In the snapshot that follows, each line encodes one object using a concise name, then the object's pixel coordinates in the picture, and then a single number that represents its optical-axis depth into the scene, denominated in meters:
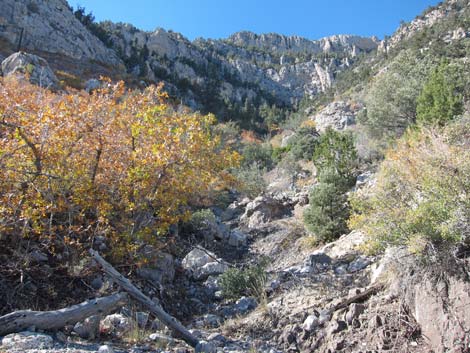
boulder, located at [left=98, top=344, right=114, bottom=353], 3.33
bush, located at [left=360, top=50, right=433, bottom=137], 17.06
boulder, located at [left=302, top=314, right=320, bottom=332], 4.58
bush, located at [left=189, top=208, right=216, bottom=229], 10.80
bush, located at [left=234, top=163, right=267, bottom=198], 17.04
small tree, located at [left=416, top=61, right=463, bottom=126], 12.09
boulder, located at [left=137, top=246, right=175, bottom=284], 6.71
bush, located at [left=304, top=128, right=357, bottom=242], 8.73
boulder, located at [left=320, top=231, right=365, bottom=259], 6.91
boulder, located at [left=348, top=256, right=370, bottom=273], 6.20
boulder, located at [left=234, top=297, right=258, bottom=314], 5.89
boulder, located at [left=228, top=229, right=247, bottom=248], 10.91
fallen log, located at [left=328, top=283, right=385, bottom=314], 4.71
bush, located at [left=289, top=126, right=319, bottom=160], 23.23
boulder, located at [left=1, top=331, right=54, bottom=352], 3.12
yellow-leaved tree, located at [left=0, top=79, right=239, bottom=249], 5.28
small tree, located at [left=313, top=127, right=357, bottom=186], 11.05
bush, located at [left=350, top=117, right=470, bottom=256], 3.94
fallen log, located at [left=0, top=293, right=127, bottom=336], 3.52
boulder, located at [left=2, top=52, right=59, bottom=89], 19.91
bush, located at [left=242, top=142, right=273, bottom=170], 25.83
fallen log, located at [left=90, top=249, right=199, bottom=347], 4.29
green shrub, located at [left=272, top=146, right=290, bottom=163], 27.19
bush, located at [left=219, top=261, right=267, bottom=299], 6.40
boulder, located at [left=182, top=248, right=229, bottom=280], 7.83
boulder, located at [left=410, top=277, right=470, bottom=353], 3.47
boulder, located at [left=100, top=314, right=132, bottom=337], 4.36
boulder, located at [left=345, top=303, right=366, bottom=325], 4.41
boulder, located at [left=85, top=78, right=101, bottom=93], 28.23
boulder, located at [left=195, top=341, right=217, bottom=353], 3.97
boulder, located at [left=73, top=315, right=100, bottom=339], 4.02
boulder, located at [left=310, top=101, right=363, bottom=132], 30.83
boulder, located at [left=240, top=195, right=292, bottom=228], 12.90
